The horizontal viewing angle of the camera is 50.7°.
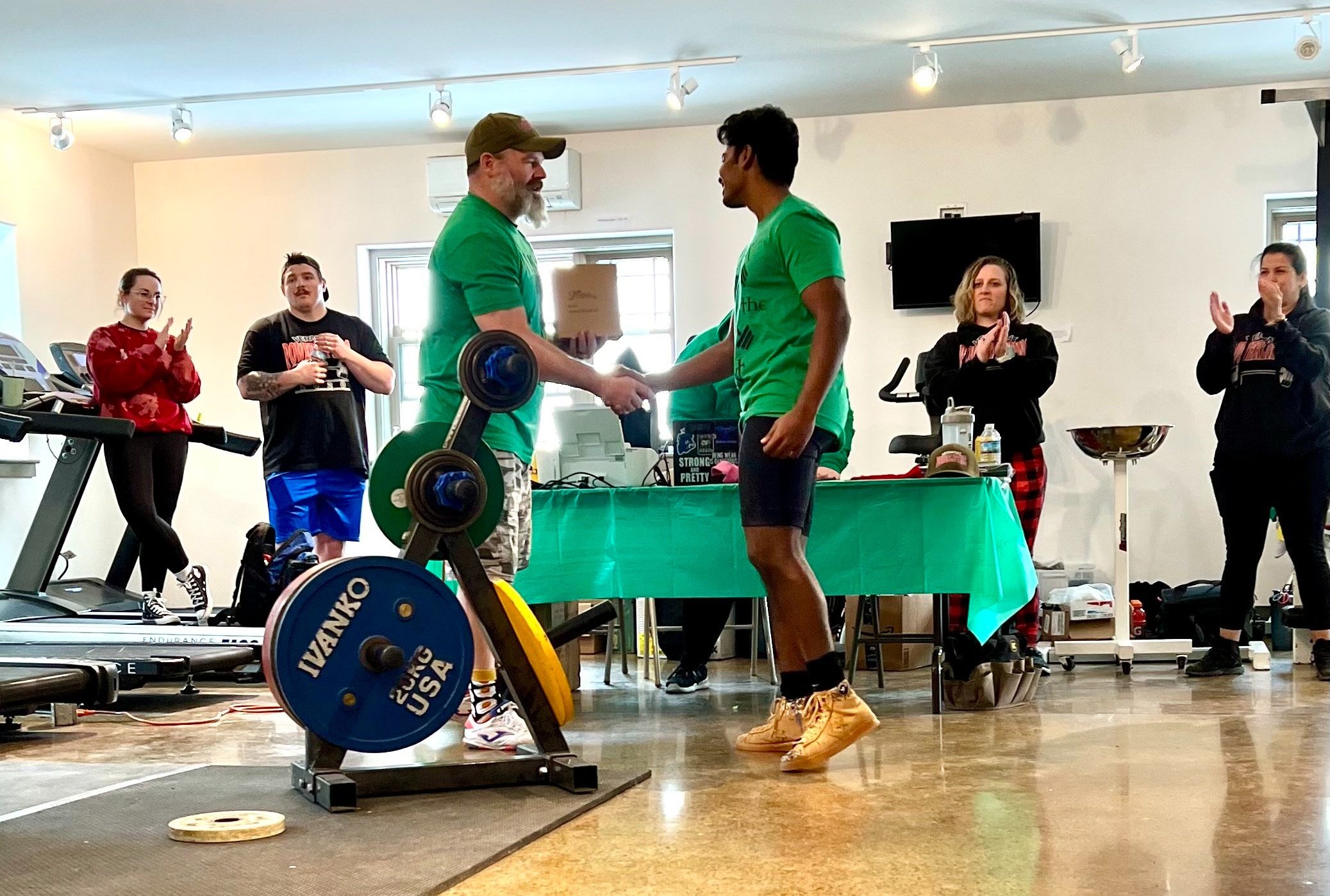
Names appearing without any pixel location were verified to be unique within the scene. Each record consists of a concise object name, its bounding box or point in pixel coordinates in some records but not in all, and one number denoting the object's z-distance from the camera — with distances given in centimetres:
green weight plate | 285
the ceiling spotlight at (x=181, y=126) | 732
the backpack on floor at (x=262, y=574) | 617
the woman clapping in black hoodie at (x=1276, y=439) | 517
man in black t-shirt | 519
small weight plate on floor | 242
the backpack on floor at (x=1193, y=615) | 622
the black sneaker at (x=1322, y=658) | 497
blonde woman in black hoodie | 480
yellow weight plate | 296
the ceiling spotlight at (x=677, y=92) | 678
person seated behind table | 458
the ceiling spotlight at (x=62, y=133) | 729
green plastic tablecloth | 403
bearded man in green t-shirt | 313
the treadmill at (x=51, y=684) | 365
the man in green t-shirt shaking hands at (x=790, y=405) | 312
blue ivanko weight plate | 263
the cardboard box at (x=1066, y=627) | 601
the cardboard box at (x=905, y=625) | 577
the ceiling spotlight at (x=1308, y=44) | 634
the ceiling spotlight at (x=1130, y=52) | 632
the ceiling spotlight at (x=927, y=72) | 651
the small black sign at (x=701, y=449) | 439
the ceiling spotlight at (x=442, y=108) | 696
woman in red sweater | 570
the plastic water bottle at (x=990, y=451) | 436
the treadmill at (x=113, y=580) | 621
